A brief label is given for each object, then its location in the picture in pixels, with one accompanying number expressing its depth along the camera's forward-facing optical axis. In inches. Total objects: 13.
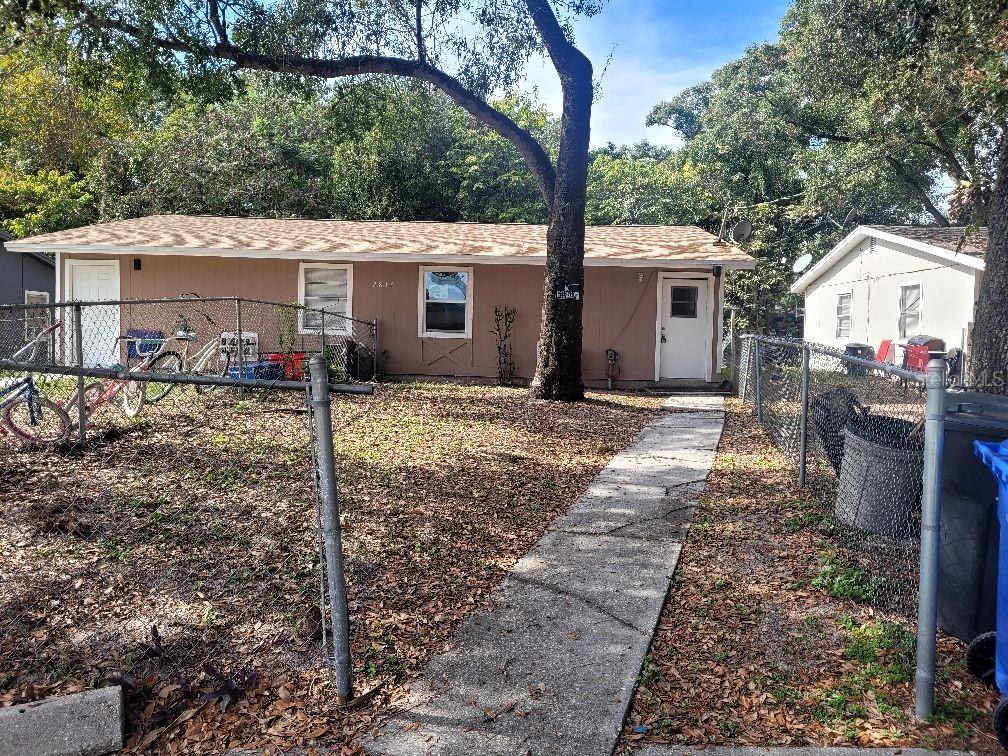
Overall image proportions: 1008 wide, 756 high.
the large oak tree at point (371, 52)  401.4
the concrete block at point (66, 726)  104.0
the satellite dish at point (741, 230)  557.3
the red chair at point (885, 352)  645.1
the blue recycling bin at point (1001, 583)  100.4
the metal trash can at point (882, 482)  165.9
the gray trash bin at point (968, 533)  124.0
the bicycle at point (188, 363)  342.0
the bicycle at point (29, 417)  256.8
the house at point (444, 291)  542.6
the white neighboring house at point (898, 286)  567.8
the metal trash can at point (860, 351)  612.1
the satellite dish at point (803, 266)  775.1
